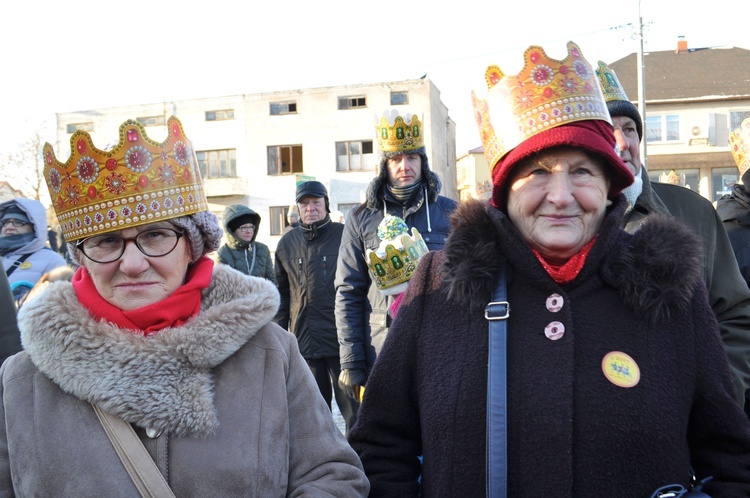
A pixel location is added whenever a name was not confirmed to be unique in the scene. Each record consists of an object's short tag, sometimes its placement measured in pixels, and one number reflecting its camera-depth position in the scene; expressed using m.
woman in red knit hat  1.81
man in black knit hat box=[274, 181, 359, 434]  6.12
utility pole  20.48
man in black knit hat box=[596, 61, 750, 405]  2.68
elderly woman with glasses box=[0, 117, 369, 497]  1.96
